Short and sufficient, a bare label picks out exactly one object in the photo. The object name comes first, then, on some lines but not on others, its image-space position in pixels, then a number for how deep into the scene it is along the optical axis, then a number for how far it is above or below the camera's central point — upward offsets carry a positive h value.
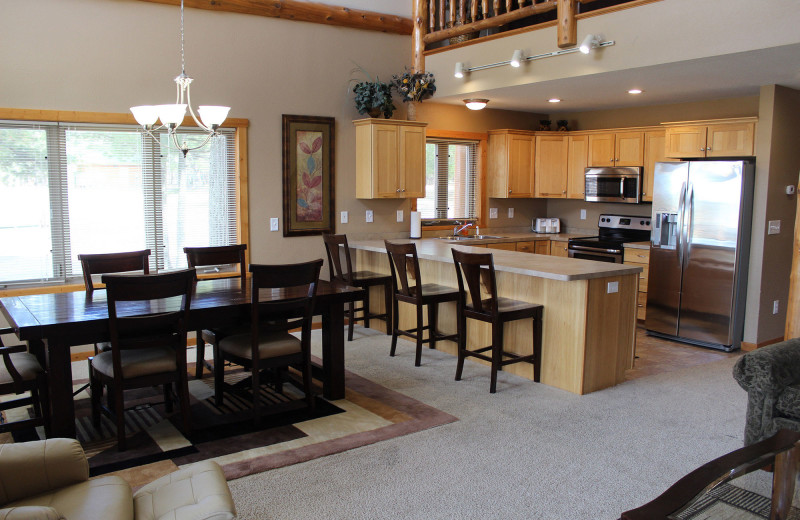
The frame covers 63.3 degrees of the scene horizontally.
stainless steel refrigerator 5.64 -0.42
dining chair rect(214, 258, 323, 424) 3.74 -0.82
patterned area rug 3.38 -1.36
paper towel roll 6.91 -0.28
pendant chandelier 3.64 +0.46
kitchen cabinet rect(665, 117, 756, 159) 5.82 +0.60
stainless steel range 6.86 -0.42
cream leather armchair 2.08 -1.00
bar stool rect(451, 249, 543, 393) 4.45 -0.77
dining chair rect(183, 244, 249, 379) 4.57 -0.47
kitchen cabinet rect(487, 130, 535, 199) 7.53 +0.44
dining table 3.33 -0.67
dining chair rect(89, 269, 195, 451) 3.33 -0.78
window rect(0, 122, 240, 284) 5.02 -0.01
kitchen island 4.44 -0.82
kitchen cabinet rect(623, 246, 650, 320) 6.52 -0.61
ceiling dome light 6.53 +0.96
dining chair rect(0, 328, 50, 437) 3.32 -0.97
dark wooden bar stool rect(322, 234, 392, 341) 5.83 -0.73
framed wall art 6.17 +0.22
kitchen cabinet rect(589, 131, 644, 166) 7.06 +0.59
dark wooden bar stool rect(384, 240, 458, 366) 5.10 -0.75
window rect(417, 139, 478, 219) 7.40 +0.22
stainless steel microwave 7.06 +0.19
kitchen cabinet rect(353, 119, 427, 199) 6.39 +0.41
